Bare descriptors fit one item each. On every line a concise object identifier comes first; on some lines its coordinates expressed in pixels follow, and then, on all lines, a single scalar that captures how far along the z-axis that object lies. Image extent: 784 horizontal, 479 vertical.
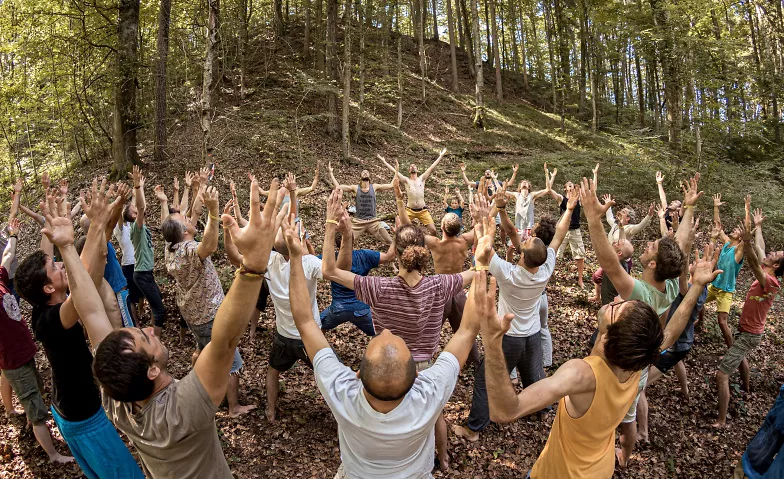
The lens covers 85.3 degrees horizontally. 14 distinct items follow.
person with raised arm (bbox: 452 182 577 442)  4.74
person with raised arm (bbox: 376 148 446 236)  10.40
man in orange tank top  2.23
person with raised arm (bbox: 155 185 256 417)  5.04
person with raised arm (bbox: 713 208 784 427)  5.78
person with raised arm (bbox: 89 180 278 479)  1.95
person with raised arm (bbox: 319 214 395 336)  5.64
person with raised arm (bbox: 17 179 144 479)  3.23
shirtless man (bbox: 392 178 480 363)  5.81
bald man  2.14
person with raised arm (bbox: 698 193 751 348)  7.09
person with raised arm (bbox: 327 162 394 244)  10.10
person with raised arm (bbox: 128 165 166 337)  6.71
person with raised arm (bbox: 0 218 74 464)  4.35
